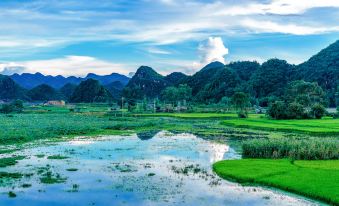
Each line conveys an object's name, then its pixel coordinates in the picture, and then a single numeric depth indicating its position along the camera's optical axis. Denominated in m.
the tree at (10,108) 101.75
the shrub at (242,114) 72.56
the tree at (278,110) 64.81
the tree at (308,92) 82.31
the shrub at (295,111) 64.75
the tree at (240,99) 82.81
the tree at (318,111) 65.88
